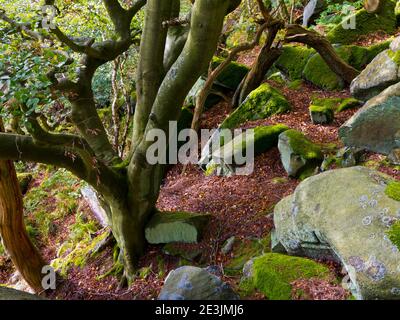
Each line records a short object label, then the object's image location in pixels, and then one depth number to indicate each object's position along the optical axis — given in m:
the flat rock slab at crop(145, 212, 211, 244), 6.14
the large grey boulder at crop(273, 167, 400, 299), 3.46
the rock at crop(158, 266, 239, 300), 3.98
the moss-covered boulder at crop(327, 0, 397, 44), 11.19
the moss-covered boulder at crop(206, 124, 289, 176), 7.52
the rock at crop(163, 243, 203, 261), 5.93
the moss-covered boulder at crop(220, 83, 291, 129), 8.96
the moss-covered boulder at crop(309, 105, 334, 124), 8.12
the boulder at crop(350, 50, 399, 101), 6.22
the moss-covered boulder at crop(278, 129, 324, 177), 6.61
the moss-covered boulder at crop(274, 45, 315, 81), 10.50
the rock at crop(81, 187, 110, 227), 9.29
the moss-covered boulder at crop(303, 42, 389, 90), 9.60
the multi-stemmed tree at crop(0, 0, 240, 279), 4.67
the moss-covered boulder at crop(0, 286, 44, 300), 3.44
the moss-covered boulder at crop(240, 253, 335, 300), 4.21
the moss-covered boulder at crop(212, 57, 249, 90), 10.73
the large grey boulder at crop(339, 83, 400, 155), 5.35
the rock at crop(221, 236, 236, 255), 5.78
